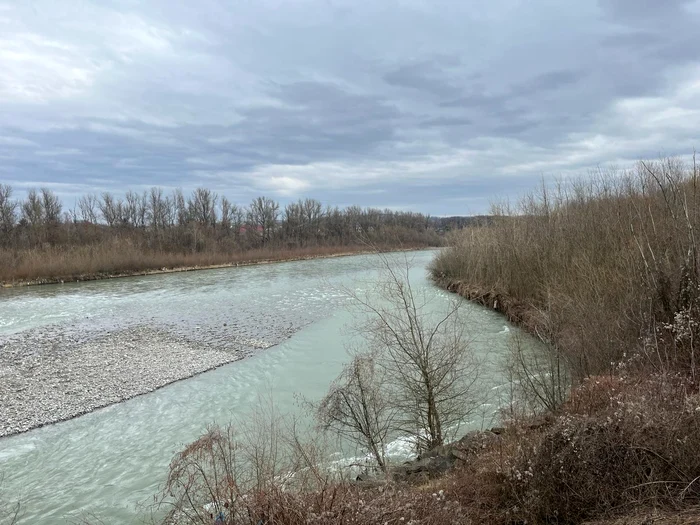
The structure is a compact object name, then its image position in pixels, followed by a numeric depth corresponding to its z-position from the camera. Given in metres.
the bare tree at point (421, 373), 8.02
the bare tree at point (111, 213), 79.31
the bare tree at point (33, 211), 65.58
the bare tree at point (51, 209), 69.00
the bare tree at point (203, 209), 90.38
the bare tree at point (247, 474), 3.70
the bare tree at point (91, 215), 78.25
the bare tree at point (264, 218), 98.94
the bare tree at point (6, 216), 62.12
